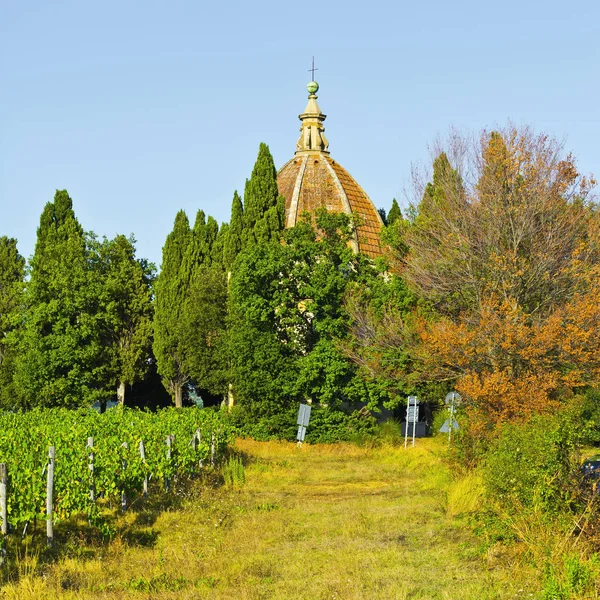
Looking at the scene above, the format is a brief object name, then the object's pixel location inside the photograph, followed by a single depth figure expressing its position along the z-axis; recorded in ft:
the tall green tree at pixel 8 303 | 149.38
